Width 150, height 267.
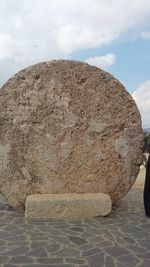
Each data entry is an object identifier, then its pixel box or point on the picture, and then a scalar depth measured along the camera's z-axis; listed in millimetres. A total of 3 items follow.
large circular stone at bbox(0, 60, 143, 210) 4091
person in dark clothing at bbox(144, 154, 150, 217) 4018
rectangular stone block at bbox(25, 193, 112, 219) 3848
